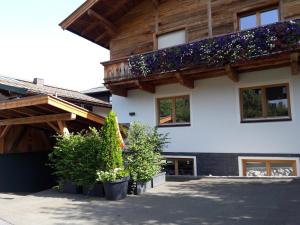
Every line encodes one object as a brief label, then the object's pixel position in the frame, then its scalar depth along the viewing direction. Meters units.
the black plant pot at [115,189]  7.96
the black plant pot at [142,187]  8.64
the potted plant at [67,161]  9.06
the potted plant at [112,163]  8.00
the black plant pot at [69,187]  9.09
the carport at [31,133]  9.98
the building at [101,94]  22.23
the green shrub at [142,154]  8.77
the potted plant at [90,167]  8.62
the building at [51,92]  11.70
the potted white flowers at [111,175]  8.05
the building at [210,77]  10.46
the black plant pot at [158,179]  9.57
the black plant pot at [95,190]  8.57
